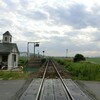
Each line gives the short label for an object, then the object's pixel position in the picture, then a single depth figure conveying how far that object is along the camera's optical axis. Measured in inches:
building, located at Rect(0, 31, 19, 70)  675.6
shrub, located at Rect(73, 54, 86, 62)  1125.5
